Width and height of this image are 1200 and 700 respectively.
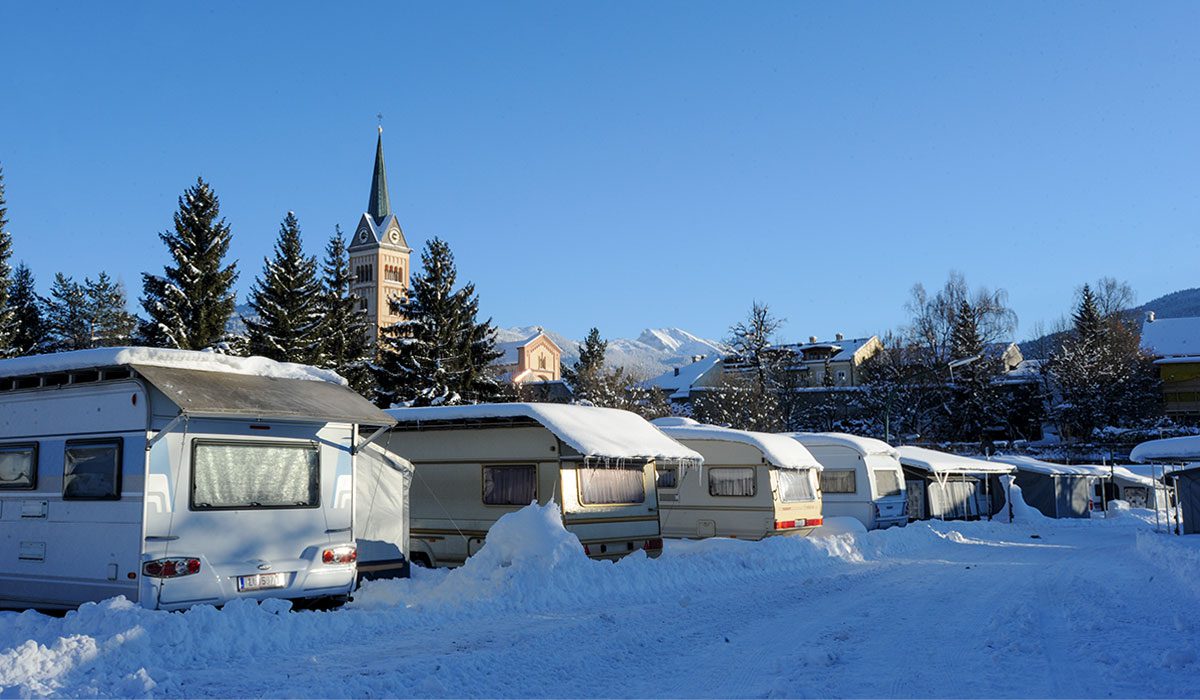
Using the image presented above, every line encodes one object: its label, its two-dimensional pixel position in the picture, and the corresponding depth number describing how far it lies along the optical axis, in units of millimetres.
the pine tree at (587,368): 59406
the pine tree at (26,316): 38000
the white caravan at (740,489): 21453
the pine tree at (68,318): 45500
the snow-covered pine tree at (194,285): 35281
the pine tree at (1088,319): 67875
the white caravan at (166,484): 9820
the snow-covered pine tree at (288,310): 38812
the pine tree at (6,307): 34312
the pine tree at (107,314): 53688
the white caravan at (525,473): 15648
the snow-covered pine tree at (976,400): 61844
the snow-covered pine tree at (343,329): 41125
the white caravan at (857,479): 27406
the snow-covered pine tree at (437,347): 40156
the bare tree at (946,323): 67000
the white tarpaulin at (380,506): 13773
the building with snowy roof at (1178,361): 66688
